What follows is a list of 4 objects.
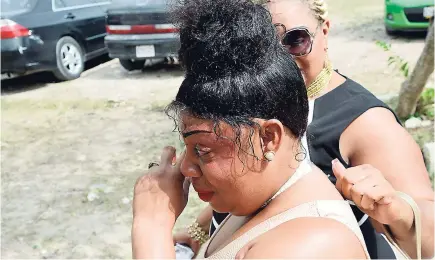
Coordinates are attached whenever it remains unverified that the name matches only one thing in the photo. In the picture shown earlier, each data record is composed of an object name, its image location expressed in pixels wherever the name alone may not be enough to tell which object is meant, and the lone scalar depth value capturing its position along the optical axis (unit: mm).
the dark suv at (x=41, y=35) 8242
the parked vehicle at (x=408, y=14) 9398
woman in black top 1690
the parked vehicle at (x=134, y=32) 8586
